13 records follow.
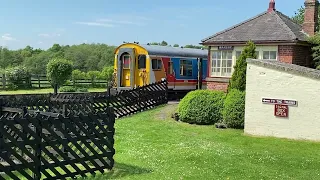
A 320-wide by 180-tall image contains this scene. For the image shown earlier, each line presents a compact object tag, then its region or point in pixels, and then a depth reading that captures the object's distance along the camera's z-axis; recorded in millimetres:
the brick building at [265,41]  14617
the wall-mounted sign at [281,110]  9998
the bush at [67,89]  24837
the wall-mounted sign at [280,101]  9915
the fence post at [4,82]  28453
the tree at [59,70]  28430
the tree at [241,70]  11813
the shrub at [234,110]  11233
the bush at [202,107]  12112
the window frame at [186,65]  20171
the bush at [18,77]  29349
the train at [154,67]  18788
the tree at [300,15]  28423
